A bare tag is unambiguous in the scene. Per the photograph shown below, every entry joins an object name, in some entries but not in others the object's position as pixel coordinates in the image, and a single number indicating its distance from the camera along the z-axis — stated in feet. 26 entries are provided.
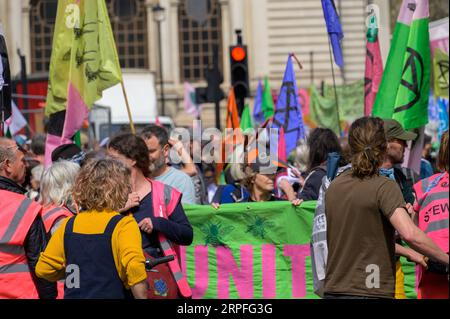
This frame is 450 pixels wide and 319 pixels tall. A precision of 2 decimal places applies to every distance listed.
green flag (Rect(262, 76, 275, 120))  124.69
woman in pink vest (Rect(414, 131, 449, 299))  34.13
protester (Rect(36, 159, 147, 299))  33.01
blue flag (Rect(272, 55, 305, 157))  77.32
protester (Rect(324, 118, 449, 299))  33.73
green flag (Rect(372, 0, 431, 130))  53.13
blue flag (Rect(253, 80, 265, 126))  144.16
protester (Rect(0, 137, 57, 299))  35.69
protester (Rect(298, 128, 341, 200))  49.49
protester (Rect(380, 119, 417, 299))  42.44
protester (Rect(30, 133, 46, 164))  62.56
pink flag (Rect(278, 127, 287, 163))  58.71
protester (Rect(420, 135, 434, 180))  61.35
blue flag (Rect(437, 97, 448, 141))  117.65
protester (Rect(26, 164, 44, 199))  55.29
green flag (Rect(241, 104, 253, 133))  86.27
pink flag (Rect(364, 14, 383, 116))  60.04
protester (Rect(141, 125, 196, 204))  47.81
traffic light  95.28
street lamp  221.77
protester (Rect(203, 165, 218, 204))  74.44
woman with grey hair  39.82
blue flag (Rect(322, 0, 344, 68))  62.74
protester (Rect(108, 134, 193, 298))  38.05
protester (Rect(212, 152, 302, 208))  51.73
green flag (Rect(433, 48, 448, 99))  106.07
